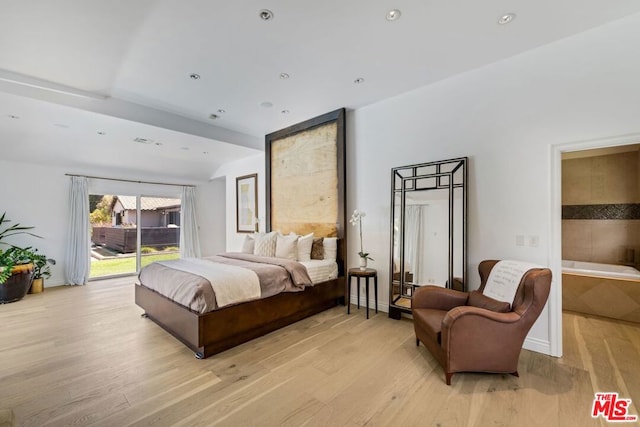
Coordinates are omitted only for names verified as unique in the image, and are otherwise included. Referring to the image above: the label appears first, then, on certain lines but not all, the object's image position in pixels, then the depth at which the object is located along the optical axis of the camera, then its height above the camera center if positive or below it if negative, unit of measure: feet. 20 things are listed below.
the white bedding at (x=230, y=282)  8.89 -2.30
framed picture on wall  19.92 +0.86
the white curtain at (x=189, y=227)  23.62 -1.09
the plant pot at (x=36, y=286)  16.19 -4.31
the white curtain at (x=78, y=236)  18.20 -1.43
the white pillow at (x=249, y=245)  15.25 -1.72
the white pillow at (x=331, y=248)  13.53 -1.69
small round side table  11.56 -2.59
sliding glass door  19.97 -1.36
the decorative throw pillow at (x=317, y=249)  13.83 -1.78
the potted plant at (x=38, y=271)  16.19 -3.50
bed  8.80 -0.79
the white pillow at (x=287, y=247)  13.33 -1.63
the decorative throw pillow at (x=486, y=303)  7.59 -2.62
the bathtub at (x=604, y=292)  10.52 -3.19
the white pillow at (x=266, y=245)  14.07 -1.60
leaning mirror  10.21 -0.58
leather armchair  6.82 -3.03
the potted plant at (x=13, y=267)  14.06 -2.81
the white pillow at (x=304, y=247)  13.42 -1.63
